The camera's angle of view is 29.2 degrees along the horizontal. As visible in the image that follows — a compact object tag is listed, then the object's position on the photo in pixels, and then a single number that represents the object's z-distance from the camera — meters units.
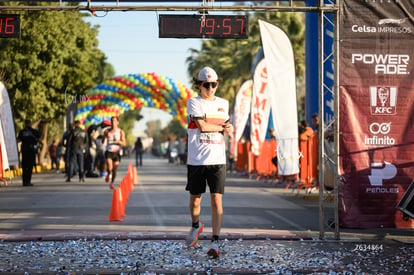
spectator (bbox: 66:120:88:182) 26.39
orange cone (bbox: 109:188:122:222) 13.27
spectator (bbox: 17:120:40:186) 24.23
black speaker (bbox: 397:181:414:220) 10.31
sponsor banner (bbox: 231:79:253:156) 32.94
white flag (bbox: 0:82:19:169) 22.72
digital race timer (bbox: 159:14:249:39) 11.33
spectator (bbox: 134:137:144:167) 47.12
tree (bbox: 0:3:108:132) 41.31
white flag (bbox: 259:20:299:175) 17.62
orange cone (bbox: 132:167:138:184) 26.30
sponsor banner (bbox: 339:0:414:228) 10.76
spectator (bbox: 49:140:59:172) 43.86
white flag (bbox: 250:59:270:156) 25.98
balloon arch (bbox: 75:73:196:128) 42.94
